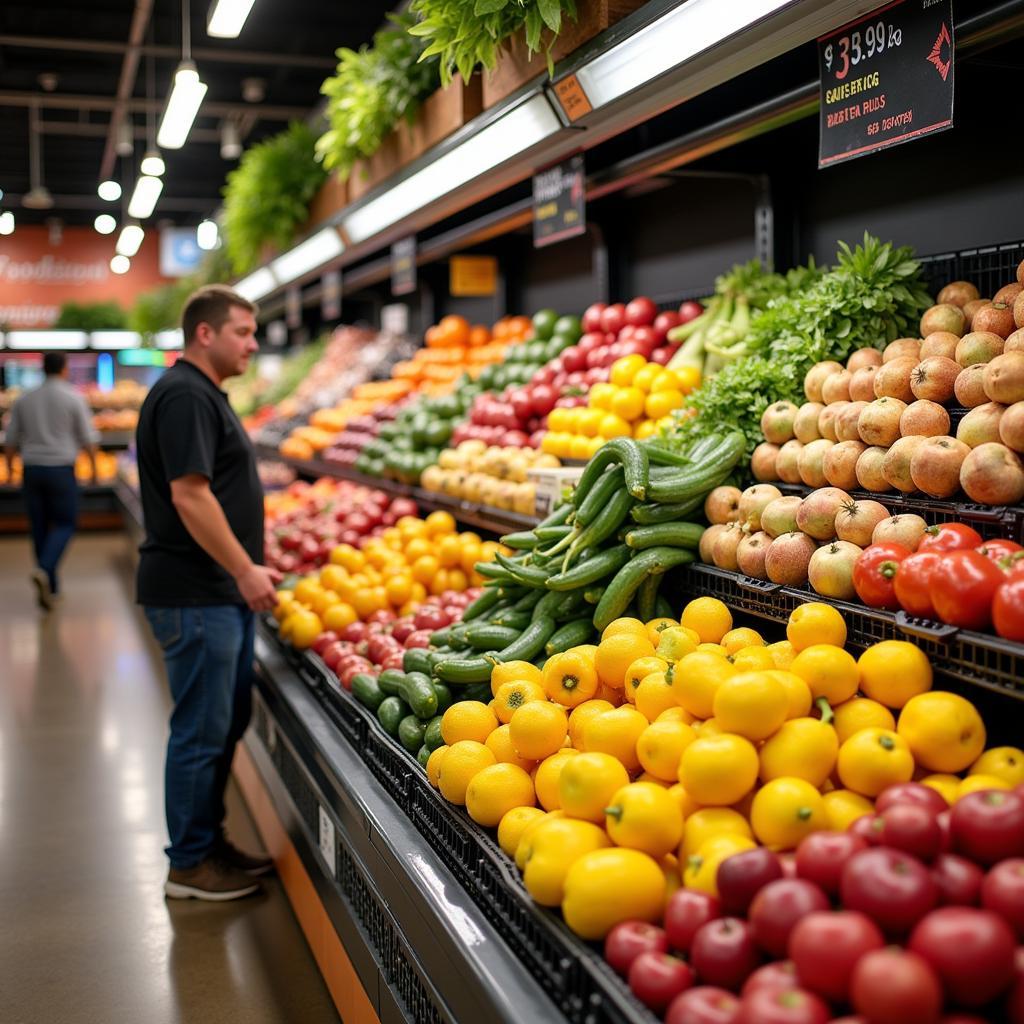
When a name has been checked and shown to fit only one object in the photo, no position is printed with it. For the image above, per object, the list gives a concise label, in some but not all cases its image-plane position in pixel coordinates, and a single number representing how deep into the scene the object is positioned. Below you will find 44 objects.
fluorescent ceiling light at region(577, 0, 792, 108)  2.17
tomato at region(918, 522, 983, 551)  1.85
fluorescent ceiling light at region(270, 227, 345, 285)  5.95
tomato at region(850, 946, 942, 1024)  1.14
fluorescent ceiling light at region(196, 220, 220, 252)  14.65
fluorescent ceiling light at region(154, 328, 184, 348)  17.36
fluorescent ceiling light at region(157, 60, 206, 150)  7.51
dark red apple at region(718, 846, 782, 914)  1.42
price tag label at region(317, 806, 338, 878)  2.93
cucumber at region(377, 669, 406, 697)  2.82
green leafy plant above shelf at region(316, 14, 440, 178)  4.41
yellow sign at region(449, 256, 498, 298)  6.21
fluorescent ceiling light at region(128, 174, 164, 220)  11.80
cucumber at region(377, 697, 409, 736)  2.75
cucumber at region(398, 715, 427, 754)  2.59
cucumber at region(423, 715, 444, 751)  2.48
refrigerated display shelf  1.48
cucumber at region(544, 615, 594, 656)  2.68
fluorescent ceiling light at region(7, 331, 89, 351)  17.50
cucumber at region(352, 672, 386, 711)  2.97
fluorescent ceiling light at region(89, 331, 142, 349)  18.16
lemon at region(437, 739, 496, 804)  2.14
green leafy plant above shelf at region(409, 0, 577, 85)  2.86
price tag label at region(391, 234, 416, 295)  5.61
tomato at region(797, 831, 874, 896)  1.37
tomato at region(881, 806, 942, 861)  1.36
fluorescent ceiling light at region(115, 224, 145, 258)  15.05
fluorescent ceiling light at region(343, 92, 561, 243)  3.18
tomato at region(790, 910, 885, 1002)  1.21
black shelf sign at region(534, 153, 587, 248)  3.58
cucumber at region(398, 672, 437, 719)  2.62
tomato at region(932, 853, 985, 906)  1.29
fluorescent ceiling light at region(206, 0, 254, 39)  5.38
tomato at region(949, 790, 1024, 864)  1.33
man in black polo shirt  3.40
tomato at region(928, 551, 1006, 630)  1.65
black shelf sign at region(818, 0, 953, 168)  2.05
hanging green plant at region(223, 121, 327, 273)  7.05
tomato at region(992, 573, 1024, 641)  1.55
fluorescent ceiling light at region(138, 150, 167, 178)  10.63
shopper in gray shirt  9.48
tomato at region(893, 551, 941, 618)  1.75
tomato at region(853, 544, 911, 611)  1.88
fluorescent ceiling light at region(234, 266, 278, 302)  7.90
